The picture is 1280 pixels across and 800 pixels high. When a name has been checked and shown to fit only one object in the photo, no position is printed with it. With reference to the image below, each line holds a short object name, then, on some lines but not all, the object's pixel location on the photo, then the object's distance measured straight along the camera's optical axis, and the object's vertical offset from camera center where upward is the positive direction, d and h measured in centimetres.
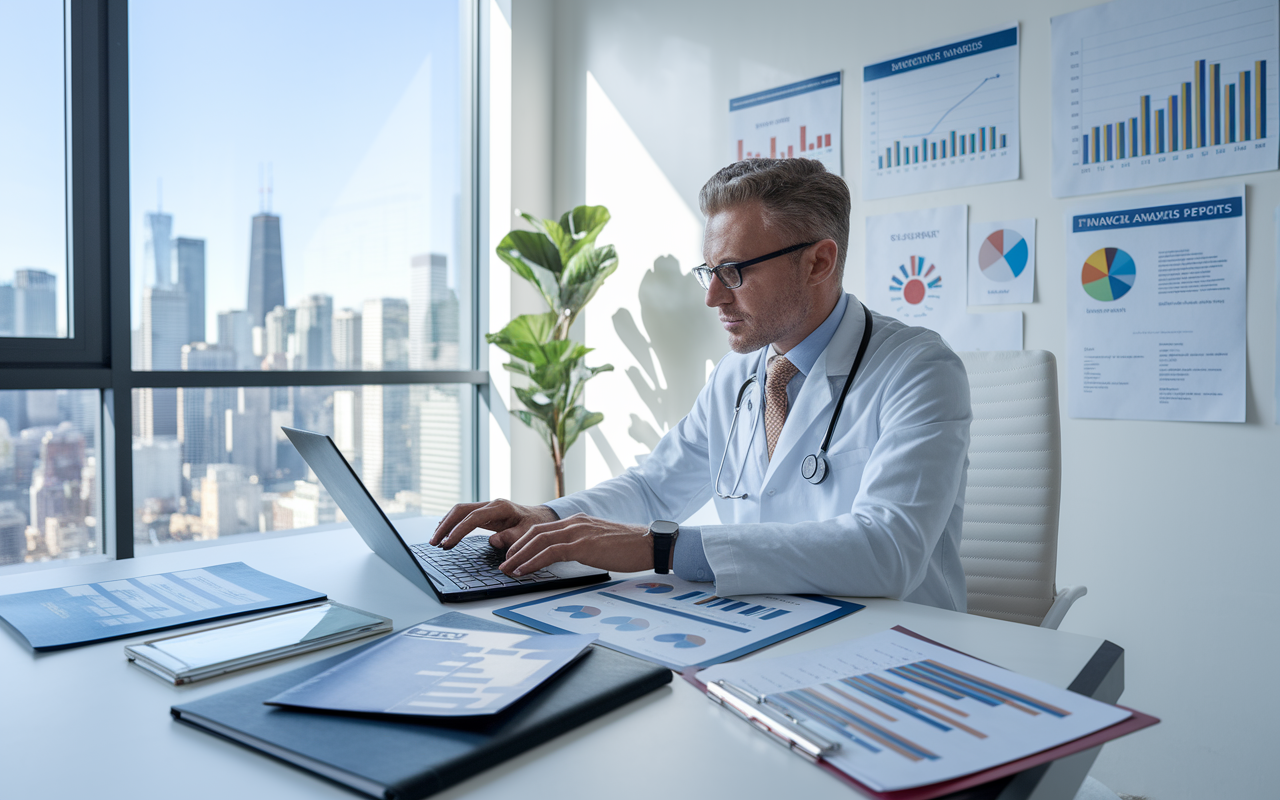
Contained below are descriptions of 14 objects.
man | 108 -10
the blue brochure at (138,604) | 88 -26
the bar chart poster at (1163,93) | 187 +75
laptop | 102 -24
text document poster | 192 +22
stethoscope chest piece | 141 -13
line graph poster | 227 +82
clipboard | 54 -26
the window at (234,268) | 239 +44
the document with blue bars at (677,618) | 84 -26
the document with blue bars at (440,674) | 64 -24
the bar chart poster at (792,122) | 264 +93
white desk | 56 -27
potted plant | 306 +33
